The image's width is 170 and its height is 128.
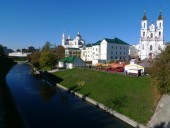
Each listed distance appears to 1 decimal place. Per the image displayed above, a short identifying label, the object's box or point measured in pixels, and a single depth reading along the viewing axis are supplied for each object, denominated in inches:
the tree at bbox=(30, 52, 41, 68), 2018.3
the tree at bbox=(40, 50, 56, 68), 1578.7
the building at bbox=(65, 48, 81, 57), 2598.9
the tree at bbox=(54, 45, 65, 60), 2721.1
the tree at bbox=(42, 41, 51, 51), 2122.2
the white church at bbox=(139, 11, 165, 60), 1837.8
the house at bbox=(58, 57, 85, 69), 1628.9
